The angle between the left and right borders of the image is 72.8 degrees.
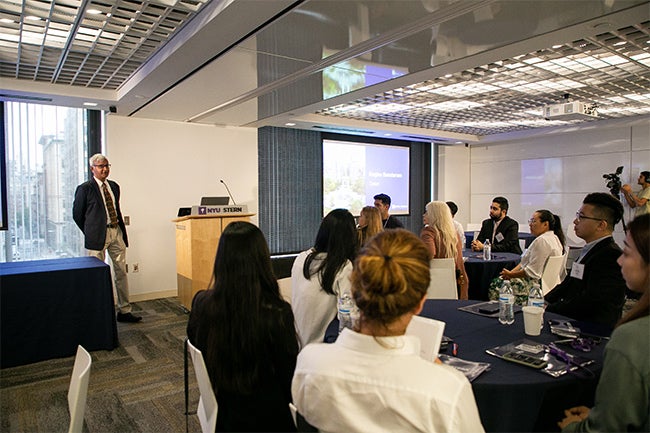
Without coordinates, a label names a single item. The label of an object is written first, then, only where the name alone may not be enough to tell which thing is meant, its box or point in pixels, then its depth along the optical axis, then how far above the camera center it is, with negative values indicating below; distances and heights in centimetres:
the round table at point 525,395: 158 -71
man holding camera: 670 +8
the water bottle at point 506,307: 231 -56
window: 545 +32
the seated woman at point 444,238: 403 -34
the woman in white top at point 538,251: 402 -47
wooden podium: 523 -56
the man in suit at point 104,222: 477 -21
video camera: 727 +30
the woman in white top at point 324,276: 238 -41
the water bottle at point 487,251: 491 -57
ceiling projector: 550 +114
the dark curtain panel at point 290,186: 752 +27
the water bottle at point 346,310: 221 -55
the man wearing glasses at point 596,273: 235 -40
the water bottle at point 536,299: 221 -50
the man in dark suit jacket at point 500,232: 551 -39
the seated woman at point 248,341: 164 -52
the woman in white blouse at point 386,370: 106 -42
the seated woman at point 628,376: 124 -50
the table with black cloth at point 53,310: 350 -89
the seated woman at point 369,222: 410 -19
